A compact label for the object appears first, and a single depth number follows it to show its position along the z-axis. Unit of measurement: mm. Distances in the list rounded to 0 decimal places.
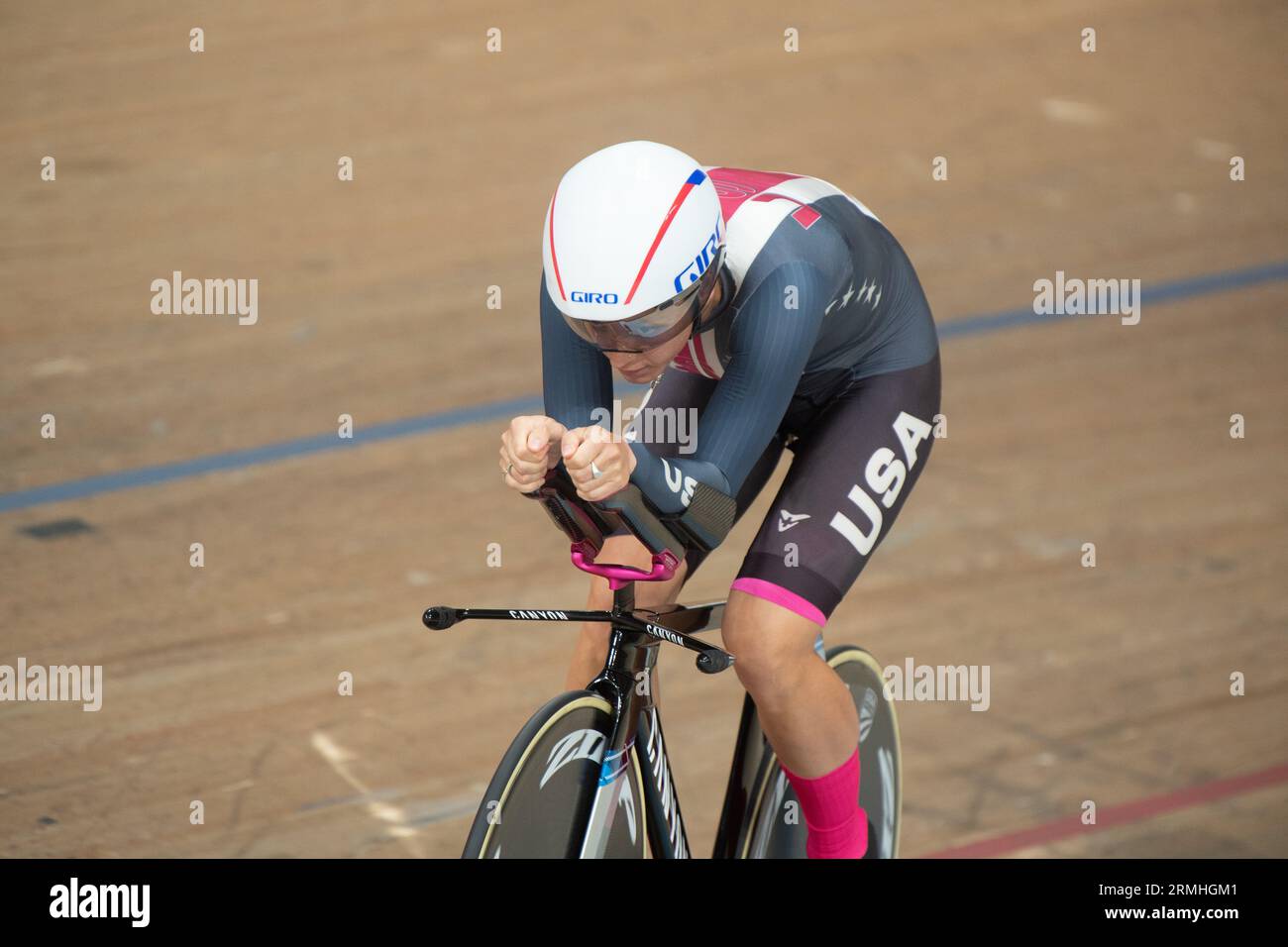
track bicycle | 4266
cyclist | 4254
